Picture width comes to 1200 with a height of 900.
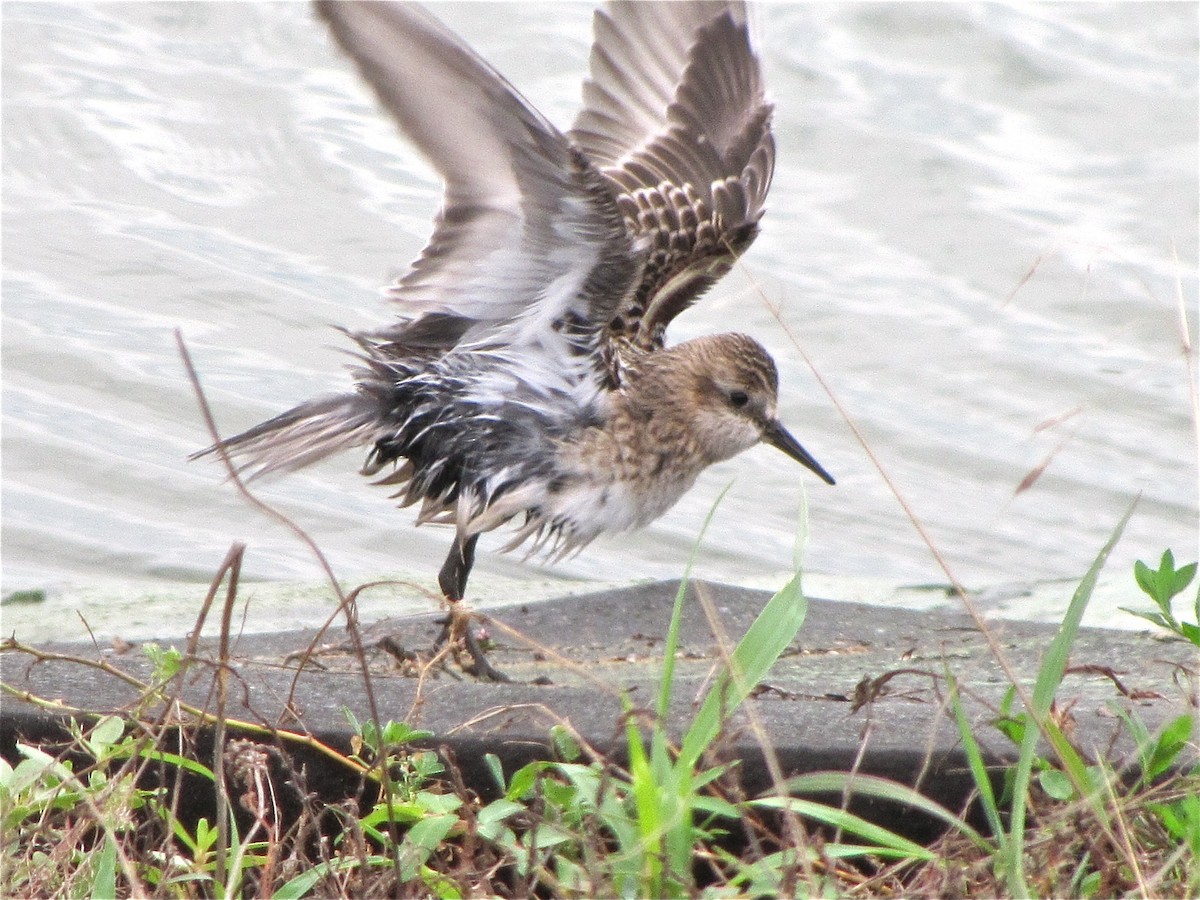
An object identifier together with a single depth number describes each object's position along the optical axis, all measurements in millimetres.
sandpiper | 7527
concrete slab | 5512
